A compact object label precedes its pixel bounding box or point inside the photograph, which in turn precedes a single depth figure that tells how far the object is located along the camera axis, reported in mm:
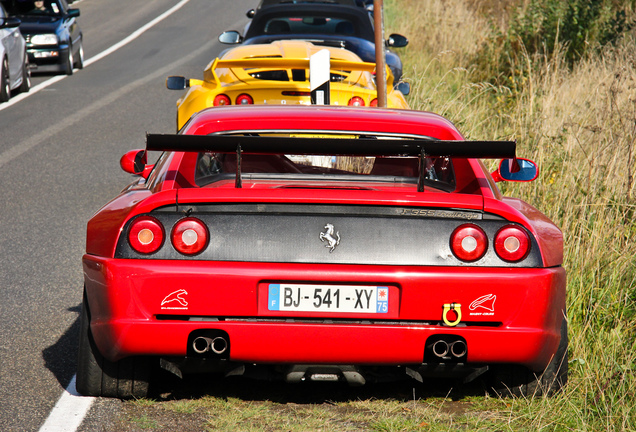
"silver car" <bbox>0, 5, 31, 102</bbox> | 30156
